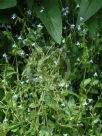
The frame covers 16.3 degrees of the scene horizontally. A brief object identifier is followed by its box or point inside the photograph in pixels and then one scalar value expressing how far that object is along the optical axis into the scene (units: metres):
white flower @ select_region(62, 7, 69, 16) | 1.98
